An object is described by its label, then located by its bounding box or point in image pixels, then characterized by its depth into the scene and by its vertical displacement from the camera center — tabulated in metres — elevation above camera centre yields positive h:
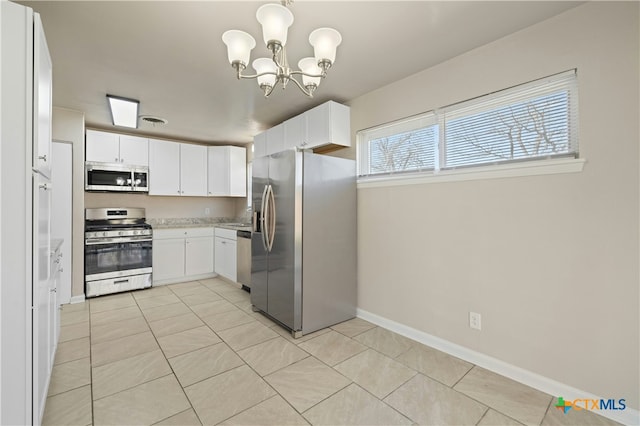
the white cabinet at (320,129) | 3.14 +0.97
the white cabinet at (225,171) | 5.16 +0.76
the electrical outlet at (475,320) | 2.25 -0.84
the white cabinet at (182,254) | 4.42 -0.66
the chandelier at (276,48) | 1.38 +0.89
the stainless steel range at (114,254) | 3.81 -0.56
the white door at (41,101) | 1.32 +0.57
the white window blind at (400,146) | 2.65 +0.67
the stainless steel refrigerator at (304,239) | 2.75 -0.26
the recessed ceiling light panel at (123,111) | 3.29 +1.28
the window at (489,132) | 1.91 +0.66
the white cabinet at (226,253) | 4.39 -0.64
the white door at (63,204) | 3.50 +0.11
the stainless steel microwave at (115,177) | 4.04 +0.52
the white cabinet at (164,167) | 4.59 +0.74
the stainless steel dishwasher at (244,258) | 4.01 -0.63
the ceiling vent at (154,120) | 3.88 +1.29
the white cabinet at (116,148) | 4.09 +0.95
